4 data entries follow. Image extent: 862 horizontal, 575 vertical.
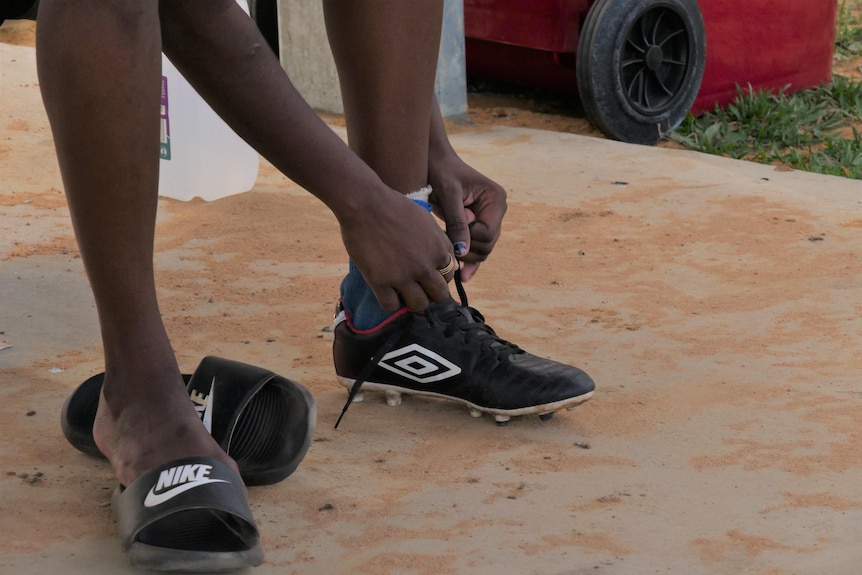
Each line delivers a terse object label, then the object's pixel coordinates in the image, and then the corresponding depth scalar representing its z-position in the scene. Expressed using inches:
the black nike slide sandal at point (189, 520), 178.4
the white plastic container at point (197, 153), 225.0
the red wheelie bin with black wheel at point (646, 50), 262.5
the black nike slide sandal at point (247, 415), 184.5
